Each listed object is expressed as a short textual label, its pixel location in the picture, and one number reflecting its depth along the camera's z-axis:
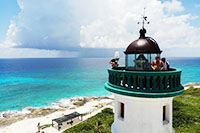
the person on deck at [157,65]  4.41
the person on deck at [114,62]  5.84
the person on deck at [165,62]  5.18
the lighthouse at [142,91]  4.03
